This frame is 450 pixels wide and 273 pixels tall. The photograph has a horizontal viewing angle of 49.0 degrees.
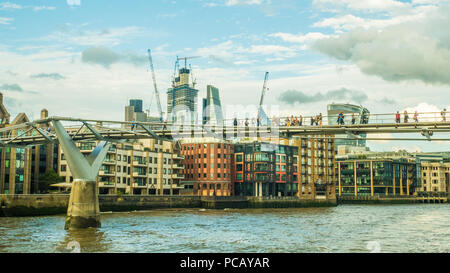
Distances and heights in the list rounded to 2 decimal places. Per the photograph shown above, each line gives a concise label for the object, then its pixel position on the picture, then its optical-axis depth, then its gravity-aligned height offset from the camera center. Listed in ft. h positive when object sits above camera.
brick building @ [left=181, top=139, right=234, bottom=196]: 440.86 +9.02
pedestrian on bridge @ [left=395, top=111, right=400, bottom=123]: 136.67 +17.01
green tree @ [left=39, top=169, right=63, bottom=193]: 330.95 -0.59
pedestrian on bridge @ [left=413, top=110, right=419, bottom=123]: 135.48 +17.05
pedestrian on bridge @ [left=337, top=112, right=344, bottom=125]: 143.43 +17.74
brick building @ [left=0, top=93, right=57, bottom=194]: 303.68 +9.34
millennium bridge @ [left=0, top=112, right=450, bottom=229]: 146.41 +14.30
